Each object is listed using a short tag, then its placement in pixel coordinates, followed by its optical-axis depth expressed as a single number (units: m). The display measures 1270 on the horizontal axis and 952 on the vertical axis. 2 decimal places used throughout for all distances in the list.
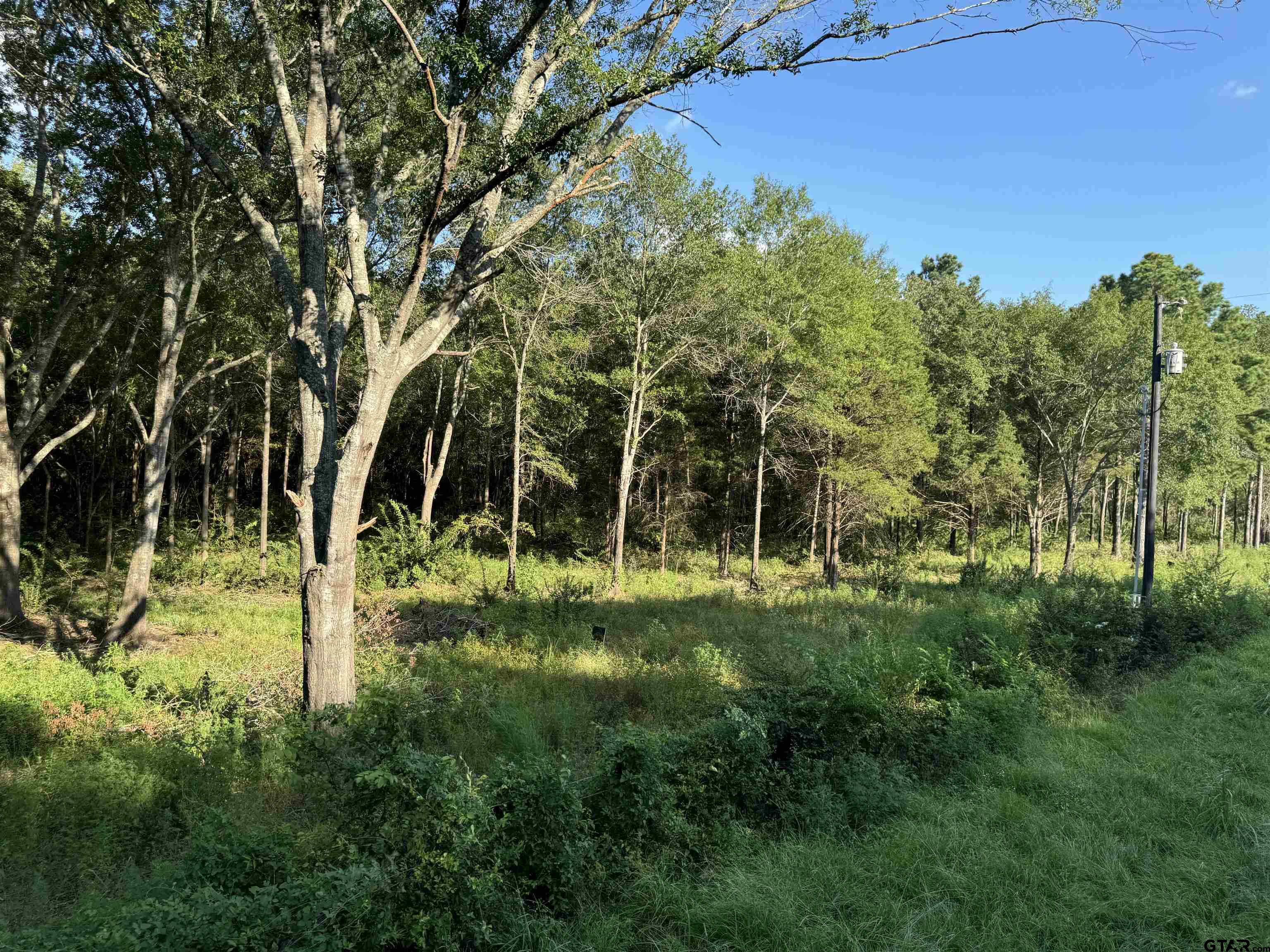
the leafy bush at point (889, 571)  20.08
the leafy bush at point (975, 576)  19.25
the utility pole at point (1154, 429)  12.84
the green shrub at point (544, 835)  3.94
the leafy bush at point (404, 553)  17.45
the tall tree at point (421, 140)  6.08
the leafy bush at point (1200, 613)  10.42
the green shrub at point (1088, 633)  9.09
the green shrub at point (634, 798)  4.54
